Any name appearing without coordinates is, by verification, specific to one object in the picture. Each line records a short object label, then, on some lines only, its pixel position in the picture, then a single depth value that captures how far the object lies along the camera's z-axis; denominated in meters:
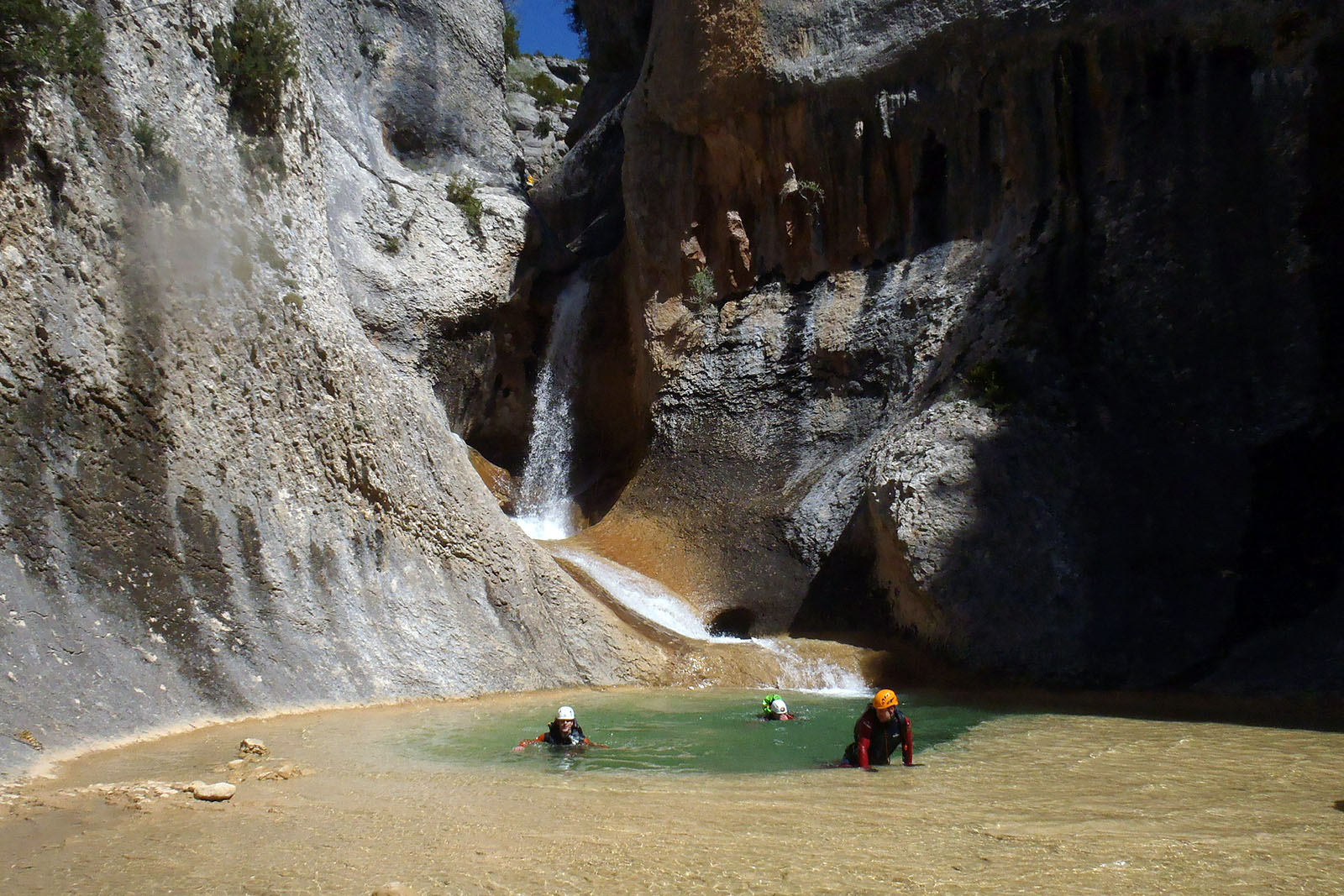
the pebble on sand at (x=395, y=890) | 3.78
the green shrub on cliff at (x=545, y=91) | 36.56
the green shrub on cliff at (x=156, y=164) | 10.08
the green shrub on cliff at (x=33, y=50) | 8.62
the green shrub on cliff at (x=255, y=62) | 11.83
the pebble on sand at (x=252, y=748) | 6.79
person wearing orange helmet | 7.30
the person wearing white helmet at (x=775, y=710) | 9.87
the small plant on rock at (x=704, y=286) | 20.16
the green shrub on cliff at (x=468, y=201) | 21.30
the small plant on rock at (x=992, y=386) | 14.33
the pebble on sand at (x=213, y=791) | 5.41
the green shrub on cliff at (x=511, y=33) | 32.81
